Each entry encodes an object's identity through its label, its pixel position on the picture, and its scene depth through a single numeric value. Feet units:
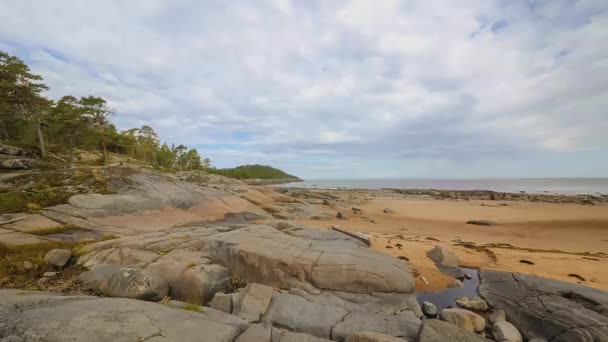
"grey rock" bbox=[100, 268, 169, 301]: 21.95
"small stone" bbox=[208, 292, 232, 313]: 21.86
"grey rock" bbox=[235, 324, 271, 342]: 16.47
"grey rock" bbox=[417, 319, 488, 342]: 17.44
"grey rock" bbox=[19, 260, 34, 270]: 27.20
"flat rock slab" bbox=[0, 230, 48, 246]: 33.45
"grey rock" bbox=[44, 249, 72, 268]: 28.66
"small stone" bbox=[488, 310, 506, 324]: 22.90
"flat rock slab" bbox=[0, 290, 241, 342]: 13.73
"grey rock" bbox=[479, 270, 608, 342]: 19.33
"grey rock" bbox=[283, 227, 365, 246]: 41.77
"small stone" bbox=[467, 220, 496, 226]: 72.36
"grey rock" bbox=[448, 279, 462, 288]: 31.96
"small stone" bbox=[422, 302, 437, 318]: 24.99
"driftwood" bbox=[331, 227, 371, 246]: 47.19
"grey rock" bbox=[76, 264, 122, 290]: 24.66
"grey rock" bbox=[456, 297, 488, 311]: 25.68
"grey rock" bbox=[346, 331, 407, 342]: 16.23
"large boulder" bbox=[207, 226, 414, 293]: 26.40
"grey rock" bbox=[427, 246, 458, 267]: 38.68
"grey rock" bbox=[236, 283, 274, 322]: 21.12
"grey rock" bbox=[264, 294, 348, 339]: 20.28
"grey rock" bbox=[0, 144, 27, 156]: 76.41
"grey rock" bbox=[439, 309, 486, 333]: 22.30
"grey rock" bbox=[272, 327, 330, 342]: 16.87
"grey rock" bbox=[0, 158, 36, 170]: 61.77
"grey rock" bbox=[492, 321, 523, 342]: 20.54
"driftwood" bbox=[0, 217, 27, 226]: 38.34
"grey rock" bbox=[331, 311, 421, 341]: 19.57
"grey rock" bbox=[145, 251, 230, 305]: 24.14
